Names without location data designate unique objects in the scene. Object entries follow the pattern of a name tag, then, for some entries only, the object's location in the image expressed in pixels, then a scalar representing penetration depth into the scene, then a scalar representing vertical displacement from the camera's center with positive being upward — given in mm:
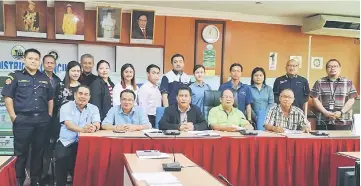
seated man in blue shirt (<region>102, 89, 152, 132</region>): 3463 -387
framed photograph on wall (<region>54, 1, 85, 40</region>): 5156 +807
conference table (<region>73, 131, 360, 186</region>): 2980 -666
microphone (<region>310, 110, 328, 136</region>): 3469 -510
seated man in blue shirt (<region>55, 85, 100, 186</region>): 3238 -462
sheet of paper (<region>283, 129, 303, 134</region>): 3550 -512
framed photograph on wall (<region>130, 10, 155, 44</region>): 5480 +779
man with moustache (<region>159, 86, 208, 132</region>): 3635 -385
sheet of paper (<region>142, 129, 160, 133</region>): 3334 -499
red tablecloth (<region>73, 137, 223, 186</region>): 2969 -680
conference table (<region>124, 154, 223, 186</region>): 1963 -566
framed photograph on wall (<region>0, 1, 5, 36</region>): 4998 +807
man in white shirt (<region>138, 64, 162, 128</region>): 4125 -205
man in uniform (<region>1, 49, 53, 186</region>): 3438 -353
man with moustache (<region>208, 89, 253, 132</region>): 3753 -382
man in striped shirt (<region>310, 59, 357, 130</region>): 4453 -194
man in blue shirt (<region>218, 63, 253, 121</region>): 4457 -147
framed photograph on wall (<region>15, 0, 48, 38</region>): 5031 +794
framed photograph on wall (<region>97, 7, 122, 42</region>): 5348 +791
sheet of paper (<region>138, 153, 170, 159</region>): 2537 -563
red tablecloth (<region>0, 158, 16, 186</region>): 2128 -623
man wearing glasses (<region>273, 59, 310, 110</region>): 4840 -50
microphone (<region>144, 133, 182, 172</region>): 2184 -542
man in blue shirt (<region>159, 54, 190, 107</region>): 4324 -40
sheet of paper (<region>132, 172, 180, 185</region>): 1911 -556
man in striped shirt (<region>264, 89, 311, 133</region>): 3773 -394
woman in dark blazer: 3842 -160
